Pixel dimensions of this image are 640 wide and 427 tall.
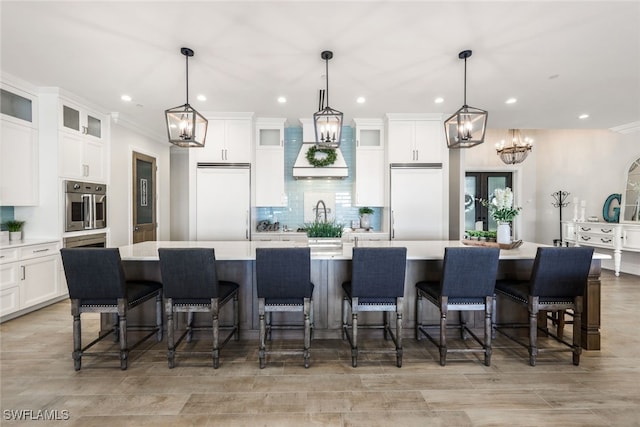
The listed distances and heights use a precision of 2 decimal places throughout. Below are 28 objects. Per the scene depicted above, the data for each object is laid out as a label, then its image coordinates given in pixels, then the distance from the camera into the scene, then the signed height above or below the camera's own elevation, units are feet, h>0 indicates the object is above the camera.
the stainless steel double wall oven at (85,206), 13.23 +0.12
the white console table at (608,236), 16.72 -1.54
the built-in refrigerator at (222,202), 16.08 +0.35
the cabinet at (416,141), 16.22 +3.58
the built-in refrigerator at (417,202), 16.06 +0.36
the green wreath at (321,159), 16.48 +2.72
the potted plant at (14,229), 12.04 -0.81
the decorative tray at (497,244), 9.59 -1.11
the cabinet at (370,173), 16.98 +1.98
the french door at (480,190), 24.95 +1.55
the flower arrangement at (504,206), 9.61 +0.10
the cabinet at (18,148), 11.40 +2.31
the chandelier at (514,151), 20.25 +3.88
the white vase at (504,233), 9.72 -0.76
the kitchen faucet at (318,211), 17.46 -0.13
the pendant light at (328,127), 8.99 +2.41
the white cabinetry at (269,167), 17.02 +2.31
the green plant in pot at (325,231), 9.70 -0.70
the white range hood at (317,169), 16.52 +2.14
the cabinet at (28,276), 10.78 -2.56
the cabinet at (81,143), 13.14 +2.97
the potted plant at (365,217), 17.44 -0.46
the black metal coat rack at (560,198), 22.35 +0.79
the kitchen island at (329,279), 9.54 -2.18
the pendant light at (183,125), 8.98 +2.46
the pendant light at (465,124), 9.21 +2.64
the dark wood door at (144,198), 17.72 +0.64
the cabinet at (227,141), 16.16 +3.56
